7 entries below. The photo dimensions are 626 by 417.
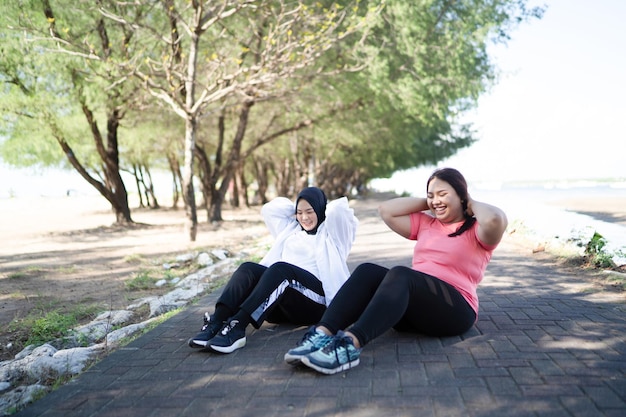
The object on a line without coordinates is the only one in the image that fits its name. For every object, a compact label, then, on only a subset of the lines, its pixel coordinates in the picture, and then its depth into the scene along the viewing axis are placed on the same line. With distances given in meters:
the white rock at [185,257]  9.83
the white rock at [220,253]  10.00
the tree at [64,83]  12.51
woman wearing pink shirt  3.27
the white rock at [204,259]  9.52
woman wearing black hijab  3.81
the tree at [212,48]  10.73
